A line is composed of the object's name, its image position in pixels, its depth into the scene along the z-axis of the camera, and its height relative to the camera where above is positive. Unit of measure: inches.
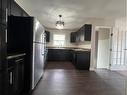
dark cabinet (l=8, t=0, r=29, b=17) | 78.6 +40.1
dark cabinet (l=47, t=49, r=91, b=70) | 152.5 -26.4
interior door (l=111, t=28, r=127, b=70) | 155.5 -7.8
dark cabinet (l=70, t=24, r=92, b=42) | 150.9 +25.6
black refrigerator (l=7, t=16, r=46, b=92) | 73.4 +6.0
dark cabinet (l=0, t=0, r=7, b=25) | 43.1 +18.1
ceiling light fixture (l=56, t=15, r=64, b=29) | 129.6 +34.5
